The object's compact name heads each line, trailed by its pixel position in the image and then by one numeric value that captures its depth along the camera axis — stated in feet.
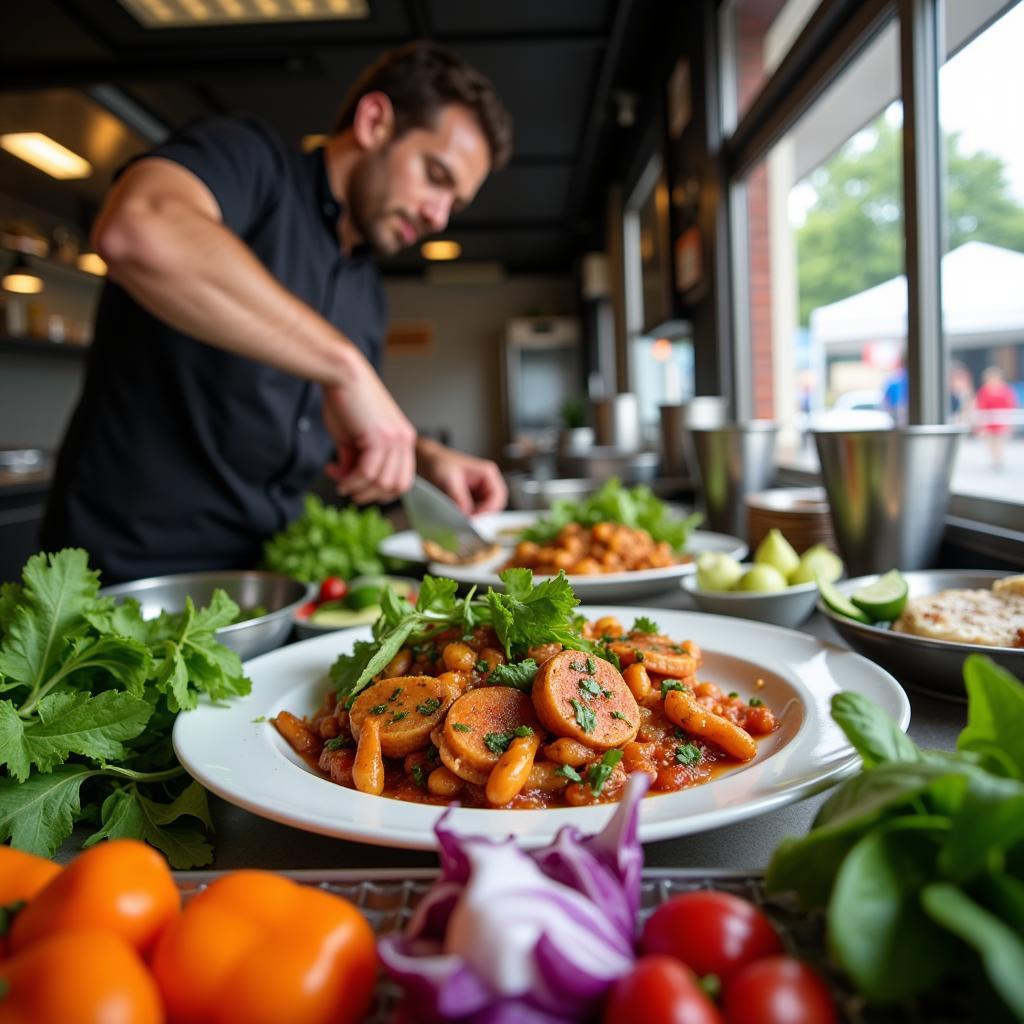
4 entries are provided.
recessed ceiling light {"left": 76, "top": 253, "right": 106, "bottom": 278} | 24.51
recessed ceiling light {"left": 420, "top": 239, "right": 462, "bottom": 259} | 32.22
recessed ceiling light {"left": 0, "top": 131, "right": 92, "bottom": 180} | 18.71
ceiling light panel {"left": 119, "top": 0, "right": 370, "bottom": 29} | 13.01
